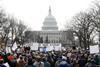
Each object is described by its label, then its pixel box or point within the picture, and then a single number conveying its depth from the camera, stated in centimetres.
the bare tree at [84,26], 7212
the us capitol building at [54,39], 18768
